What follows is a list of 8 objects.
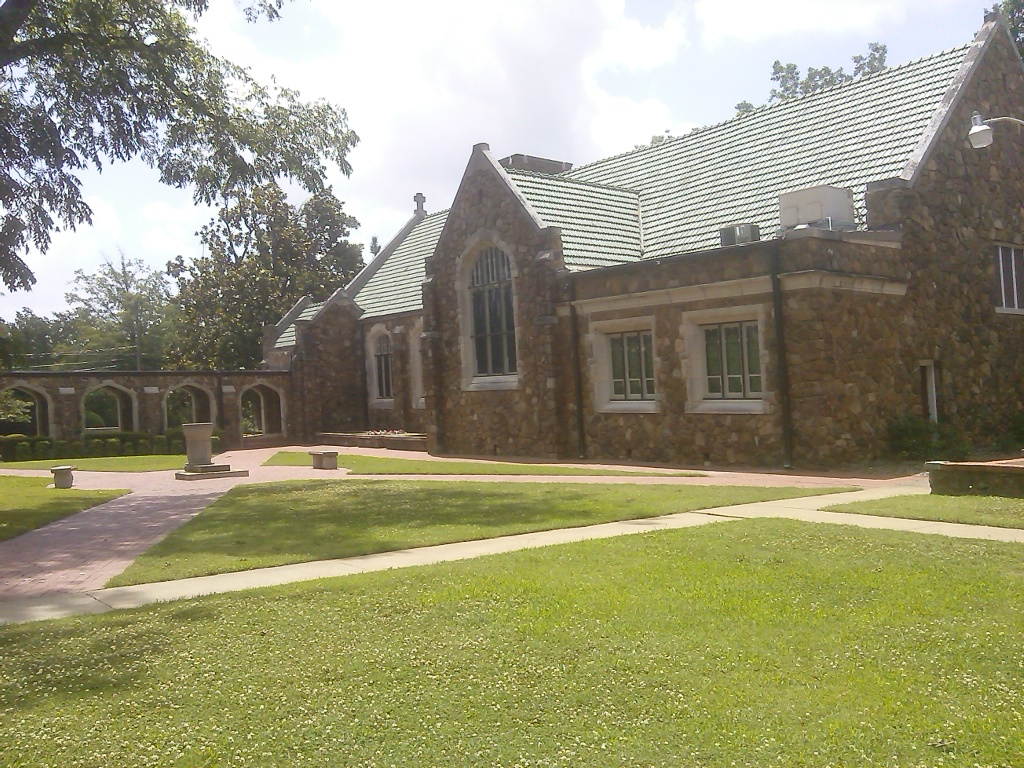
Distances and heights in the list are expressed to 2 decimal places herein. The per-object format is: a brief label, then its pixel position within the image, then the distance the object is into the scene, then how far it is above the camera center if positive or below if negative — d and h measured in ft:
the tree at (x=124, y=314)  255.09 +33.60
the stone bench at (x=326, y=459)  76.54 -2.34
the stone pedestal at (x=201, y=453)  76.02 -1.32
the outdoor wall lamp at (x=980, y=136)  50.78 +13.29
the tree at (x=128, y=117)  58.18 +20.57
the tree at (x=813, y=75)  179.73 +60.10
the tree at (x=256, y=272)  176.35 +29.58
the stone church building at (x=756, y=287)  62.34 +8.61
